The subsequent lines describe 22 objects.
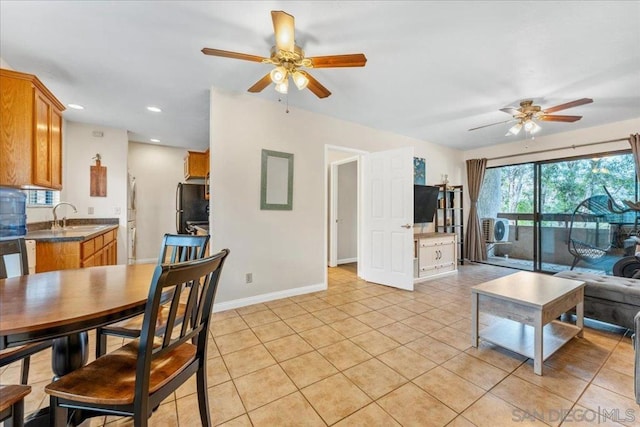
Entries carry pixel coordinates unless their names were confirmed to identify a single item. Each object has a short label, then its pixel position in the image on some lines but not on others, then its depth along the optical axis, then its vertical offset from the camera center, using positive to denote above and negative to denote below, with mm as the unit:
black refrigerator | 5270 +132
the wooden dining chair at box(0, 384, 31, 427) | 835 -647
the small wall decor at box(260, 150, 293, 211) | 3253 +417
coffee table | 1888 -761
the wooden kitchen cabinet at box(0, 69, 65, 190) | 2207 +739
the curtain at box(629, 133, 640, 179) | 3719 +1021
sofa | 2342 -801
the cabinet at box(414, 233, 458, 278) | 4316 -698
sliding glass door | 4109 +48
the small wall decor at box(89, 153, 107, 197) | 4145 +512
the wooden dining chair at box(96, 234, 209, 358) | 1479 -316
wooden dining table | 885 -382
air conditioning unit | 5402 -311
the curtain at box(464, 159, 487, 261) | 5586 -135
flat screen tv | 4770 +235
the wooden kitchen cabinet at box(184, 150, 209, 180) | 5031 +956
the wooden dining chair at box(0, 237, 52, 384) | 1238 -382
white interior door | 3760 -64
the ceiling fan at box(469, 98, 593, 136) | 3141 +1269
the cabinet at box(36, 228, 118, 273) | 2418 -434
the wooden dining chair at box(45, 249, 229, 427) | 927 -682
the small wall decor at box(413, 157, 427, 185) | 5094 +875
